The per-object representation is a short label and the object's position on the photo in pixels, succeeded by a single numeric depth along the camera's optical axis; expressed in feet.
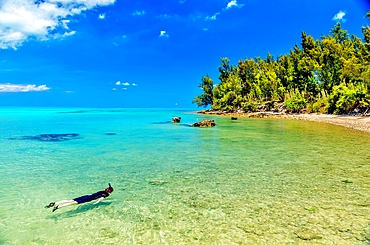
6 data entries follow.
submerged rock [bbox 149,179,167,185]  35.35
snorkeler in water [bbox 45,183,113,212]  24.76
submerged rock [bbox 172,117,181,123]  162.38
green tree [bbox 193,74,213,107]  336.70
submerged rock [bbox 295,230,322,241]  19.84
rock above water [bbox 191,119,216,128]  127.85
